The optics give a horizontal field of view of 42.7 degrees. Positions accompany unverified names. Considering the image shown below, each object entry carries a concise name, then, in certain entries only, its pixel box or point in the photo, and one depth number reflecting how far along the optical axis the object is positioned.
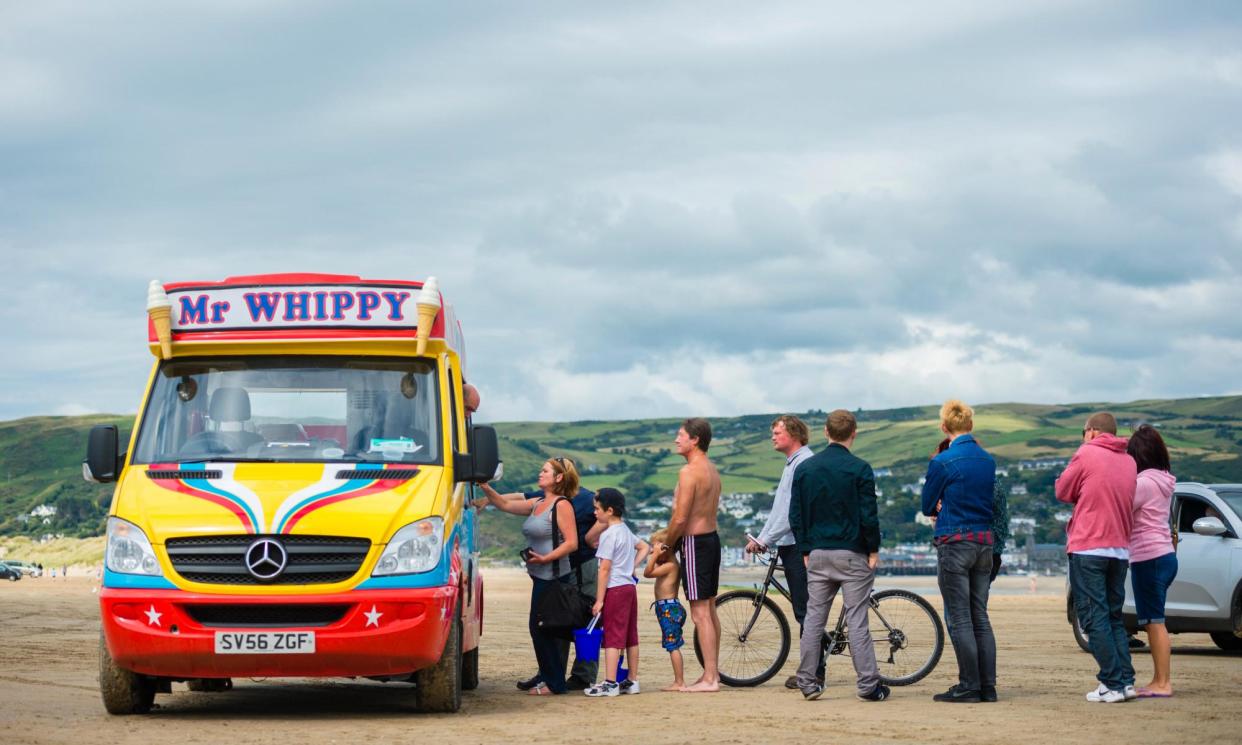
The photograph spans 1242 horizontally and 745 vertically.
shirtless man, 13.26
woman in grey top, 13.70
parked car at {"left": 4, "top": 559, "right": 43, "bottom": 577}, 85.24
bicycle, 13.56
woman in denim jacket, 12.34
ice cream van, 10.83
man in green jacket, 12.51
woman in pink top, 12.50
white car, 17.69
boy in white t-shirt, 13.56
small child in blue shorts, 13.52
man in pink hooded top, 12.16
